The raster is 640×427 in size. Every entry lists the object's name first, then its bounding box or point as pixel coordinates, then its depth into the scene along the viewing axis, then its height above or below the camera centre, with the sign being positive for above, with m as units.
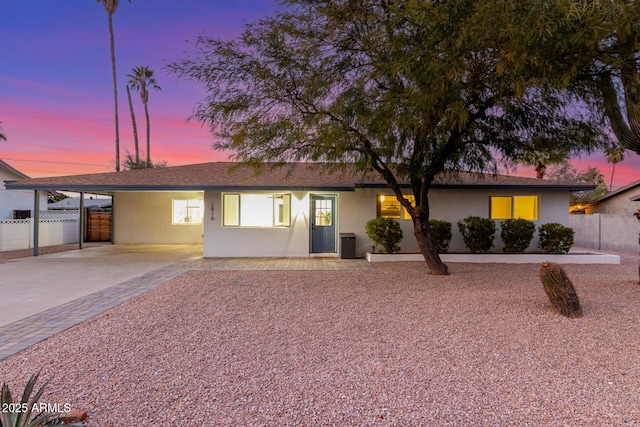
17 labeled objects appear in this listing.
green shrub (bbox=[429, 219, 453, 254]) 11.55 -0.34
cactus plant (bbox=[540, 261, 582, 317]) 5.43 -1.10
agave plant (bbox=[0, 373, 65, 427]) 2.08 -1.17
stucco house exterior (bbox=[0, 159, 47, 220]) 18.10 +1.05
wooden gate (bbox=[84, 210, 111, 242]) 17.83 -0.40
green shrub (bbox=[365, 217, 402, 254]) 11.61 -0.41
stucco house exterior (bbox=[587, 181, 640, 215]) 18.11 +1.08
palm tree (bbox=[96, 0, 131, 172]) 27.97 +13.89
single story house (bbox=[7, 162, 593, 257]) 12.28 +0.52
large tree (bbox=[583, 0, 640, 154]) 4.84 +2.57
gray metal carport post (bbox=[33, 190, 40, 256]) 12.54 -0.01
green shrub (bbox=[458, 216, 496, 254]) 11.67 -0.44
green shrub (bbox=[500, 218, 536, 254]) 11.70 -0.43
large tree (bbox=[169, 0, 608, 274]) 6.30 +2.46
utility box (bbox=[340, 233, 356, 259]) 12.10 -0.88
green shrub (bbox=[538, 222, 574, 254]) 11.84 -0.54
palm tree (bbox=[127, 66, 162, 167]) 34.00 +13.35
